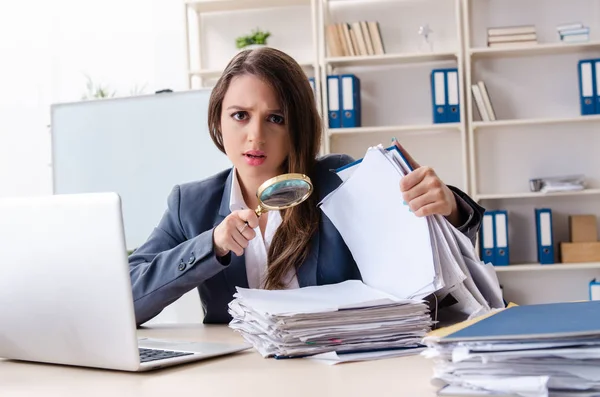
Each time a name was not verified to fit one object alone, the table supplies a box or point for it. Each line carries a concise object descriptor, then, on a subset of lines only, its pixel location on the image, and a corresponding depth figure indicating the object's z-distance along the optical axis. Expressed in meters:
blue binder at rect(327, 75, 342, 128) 4.38
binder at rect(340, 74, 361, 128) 4.37
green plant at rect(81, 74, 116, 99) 4.74
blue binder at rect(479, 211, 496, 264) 4.27
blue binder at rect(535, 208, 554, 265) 4.28
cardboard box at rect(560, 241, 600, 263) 4.27
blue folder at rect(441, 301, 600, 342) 0.77
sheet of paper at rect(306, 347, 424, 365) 1.06
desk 0.90
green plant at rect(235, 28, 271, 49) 4.55
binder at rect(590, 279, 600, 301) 4.30
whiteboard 2.45
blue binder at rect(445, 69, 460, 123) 4.31
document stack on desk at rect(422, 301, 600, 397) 0.77
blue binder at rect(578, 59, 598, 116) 4.27
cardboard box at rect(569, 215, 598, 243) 4.35
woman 1.55
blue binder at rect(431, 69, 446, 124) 4.32
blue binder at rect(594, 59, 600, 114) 4.25
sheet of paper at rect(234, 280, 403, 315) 1.12
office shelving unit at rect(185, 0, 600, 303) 4.48
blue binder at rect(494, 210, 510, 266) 4.27
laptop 1.01
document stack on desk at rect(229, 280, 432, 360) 1.10
